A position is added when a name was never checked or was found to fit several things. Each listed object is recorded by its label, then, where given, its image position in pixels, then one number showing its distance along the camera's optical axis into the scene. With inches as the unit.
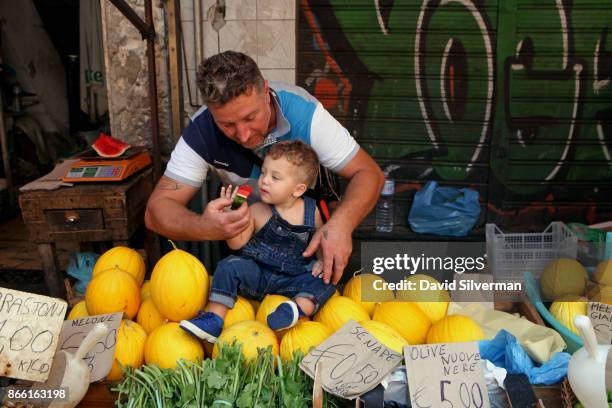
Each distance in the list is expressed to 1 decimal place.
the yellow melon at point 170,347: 75.9
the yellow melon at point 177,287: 82.4
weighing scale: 146.2
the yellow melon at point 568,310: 88.0
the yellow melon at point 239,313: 84.4
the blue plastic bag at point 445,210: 196.5
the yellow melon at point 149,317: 87.0
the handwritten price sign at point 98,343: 72.3
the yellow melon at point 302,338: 76.0
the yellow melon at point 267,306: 85.0
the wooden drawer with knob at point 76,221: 142.9
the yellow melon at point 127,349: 77.2
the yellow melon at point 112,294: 85.3
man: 87.3
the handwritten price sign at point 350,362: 67.7
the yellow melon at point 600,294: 100.0
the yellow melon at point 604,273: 102.4
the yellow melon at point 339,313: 83.5
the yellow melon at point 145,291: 92.5
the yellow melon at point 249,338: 74.3
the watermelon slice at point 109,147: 159.0
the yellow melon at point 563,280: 103.4
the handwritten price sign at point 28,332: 64.5
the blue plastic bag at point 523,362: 72.7
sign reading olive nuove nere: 64.5
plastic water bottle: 202.7
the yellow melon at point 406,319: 82.5
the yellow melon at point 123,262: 95.9
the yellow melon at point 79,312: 90.3
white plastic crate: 128.0
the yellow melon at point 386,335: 74.8
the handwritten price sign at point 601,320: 79.0
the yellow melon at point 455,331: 76.4
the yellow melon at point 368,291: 90.4
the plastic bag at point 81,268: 151.8
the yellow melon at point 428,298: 89.0
